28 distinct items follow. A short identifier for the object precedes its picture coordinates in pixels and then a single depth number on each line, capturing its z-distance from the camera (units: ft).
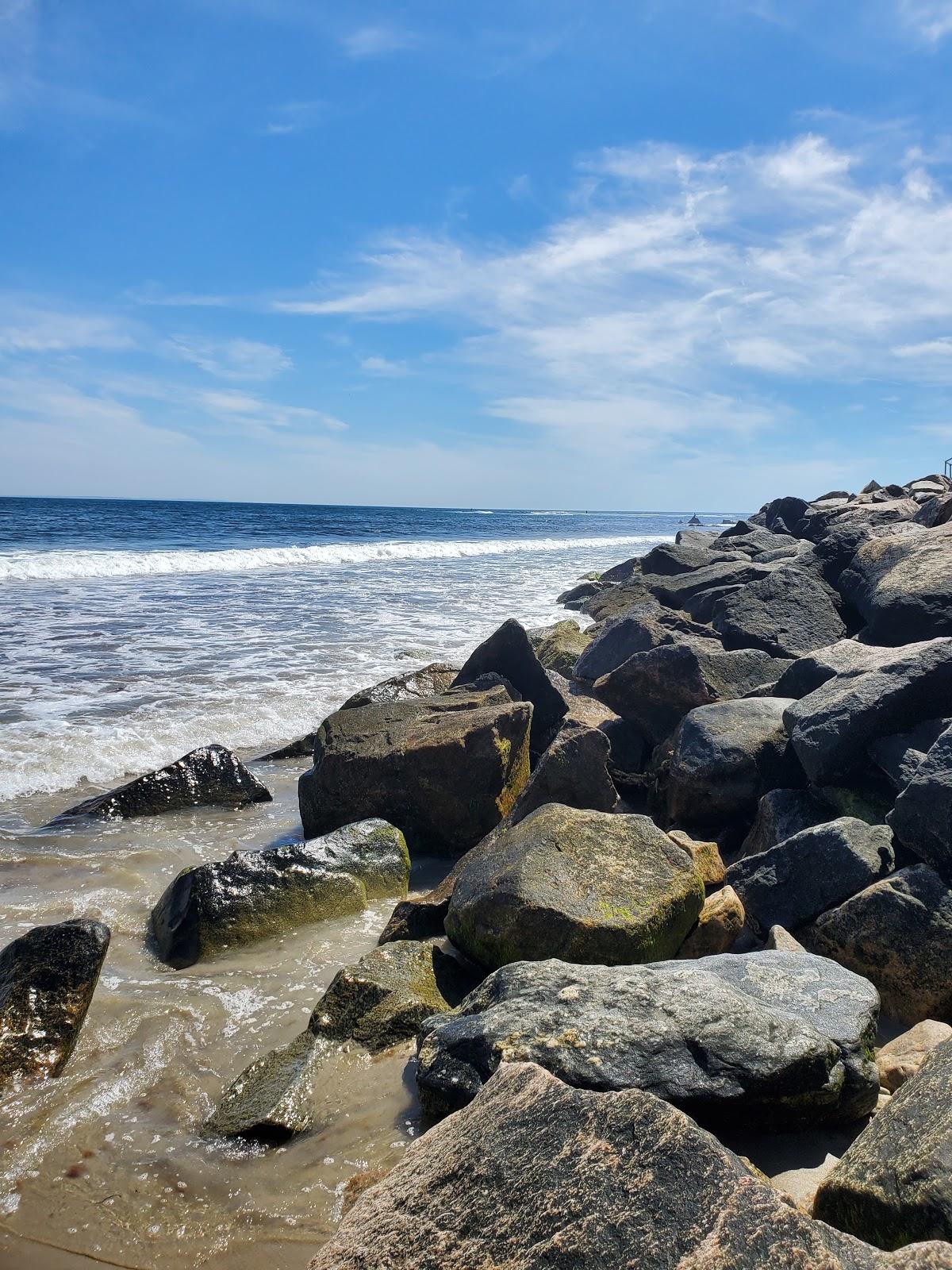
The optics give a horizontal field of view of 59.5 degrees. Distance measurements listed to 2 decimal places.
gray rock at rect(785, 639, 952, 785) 12.71
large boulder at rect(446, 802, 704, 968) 9.55
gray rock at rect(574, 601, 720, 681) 24.00
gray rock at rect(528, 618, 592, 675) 28.68
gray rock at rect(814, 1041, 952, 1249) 5.30
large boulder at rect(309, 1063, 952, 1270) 4.34
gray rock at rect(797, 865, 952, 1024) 9.16
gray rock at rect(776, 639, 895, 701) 15.49
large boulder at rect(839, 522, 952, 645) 17.25
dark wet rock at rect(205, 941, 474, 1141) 8.54
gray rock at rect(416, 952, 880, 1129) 6.91
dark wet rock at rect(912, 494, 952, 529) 28.71
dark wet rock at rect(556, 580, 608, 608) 51.65
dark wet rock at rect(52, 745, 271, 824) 17.30
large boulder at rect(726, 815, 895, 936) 10.50
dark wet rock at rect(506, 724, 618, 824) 14.71
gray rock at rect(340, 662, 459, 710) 22.12
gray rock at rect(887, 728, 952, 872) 9.66
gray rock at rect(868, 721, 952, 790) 11.84
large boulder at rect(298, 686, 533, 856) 16.03
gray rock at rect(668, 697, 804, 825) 14.32
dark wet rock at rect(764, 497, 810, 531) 59.36
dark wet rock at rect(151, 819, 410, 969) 12.23
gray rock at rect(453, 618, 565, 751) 20.76
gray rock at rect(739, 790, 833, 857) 12.81
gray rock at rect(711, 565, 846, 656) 23.31
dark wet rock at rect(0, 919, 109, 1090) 9.37
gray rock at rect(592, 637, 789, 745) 18.57
